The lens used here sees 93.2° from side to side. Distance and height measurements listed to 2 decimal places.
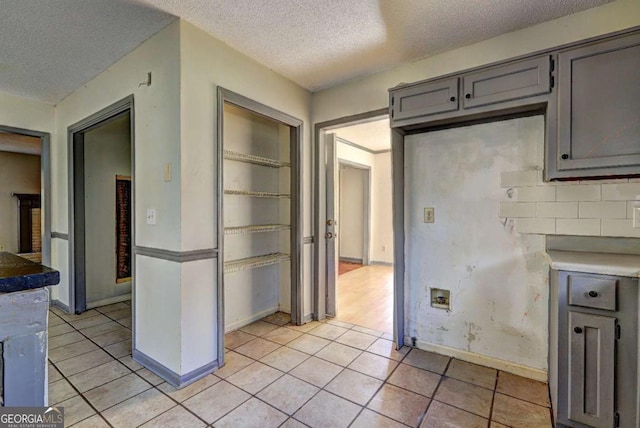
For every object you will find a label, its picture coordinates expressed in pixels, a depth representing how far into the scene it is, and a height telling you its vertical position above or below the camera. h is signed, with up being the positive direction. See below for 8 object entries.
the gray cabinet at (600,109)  1.59 +0.55
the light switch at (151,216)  2.22 -0.04
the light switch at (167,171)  2.09 +0.27
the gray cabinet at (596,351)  1.42 -0.69
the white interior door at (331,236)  3.33 -0.28
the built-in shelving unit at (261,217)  2.95 -0.07
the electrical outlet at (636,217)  1.80 -0.05
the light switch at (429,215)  2.53 -0.04
